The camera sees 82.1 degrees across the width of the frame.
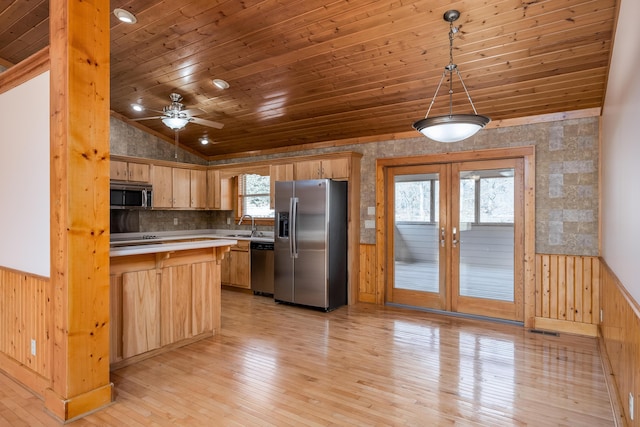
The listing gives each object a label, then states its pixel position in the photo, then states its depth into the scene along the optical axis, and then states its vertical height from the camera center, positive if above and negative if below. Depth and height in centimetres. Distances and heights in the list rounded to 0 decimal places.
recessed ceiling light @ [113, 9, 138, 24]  326 +179
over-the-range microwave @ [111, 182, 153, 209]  571 +29
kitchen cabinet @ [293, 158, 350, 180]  541 +66
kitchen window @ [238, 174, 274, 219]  677 +32
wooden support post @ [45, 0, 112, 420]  238 +5
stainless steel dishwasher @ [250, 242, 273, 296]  588 -89
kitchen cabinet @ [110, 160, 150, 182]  577 +68
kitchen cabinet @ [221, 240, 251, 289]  615 -92
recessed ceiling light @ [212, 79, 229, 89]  438 +156
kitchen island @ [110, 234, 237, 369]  314 -80
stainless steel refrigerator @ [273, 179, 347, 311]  511 -44
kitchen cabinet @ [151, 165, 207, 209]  633 +47
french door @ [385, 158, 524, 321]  456 -33
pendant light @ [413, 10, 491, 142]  244 +60
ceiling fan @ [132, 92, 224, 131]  411 +108
